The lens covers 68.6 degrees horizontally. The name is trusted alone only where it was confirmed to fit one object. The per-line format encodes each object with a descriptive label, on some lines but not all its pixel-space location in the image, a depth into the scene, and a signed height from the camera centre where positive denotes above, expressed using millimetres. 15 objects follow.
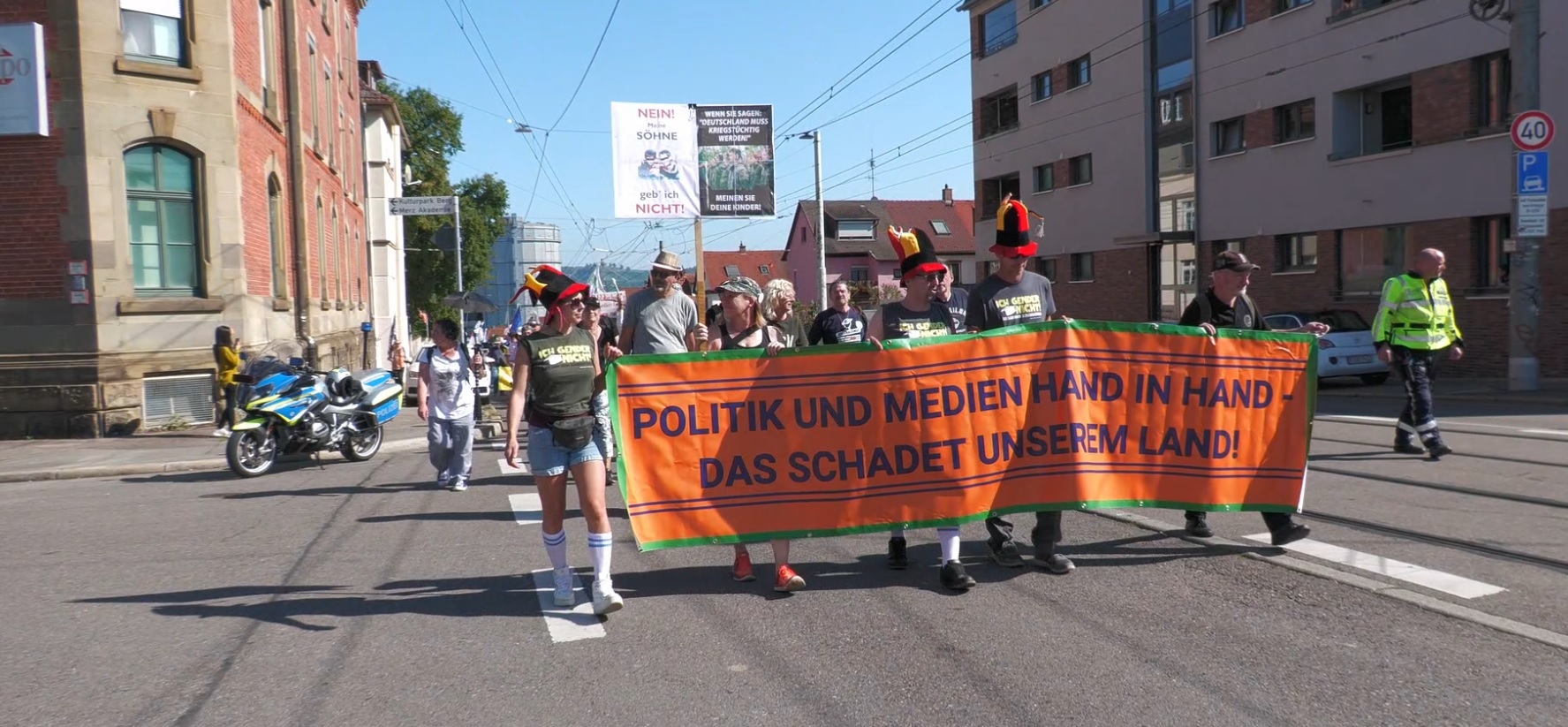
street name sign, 27219 +2600
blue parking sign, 16516 +1601
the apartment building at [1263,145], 21719 +3616
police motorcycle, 12195 -1045
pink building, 73438 +4427
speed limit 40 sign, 16156 +2162
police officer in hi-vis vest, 9898 -380
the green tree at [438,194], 61469 +6026
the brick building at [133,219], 16031 +1523
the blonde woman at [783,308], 6855 -16
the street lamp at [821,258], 38219 +1558
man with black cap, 6719 -86
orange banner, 6129 -727
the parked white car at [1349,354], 19984 -1125
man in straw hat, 7414 -80
